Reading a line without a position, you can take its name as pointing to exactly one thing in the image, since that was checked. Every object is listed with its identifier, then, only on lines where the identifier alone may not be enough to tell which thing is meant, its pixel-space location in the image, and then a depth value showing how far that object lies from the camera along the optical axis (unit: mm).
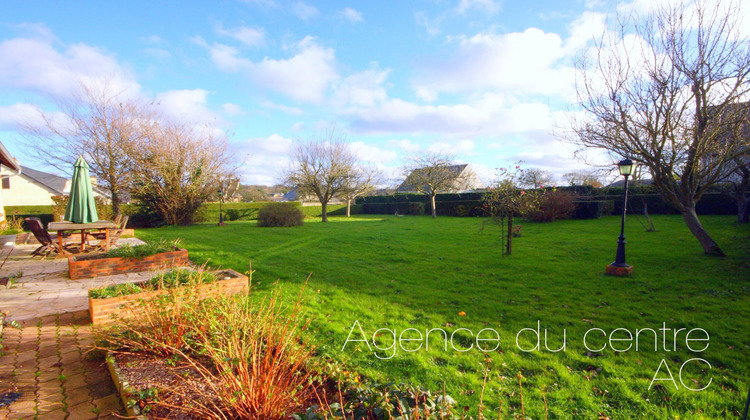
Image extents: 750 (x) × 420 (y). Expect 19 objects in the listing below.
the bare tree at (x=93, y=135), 17750
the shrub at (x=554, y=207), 16578
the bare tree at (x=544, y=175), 35594
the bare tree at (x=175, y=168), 18328
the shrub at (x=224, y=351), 2045
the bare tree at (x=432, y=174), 25781
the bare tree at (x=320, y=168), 23406
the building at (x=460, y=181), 27266
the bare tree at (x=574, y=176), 31812
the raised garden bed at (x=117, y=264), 6219
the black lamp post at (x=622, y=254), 6570
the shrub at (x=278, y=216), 18000
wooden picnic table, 8183
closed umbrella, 8352
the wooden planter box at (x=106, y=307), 3865
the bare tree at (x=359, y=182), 23928
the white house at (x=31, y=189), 27828
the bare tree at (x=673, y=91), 6941
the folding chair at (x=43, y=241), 8086
